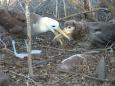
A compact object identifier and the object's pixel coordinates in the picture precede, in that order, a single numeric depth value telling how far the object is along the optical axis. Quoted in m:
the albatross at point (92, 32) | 5.18
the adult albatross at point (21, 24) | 5.27
